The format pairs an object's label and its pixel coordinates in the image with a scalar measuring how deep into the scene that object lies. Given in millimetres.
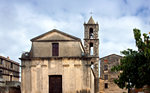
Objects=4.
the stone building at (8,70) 38806
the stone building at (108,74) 43500
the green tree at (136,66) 13812
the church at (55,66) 24203
